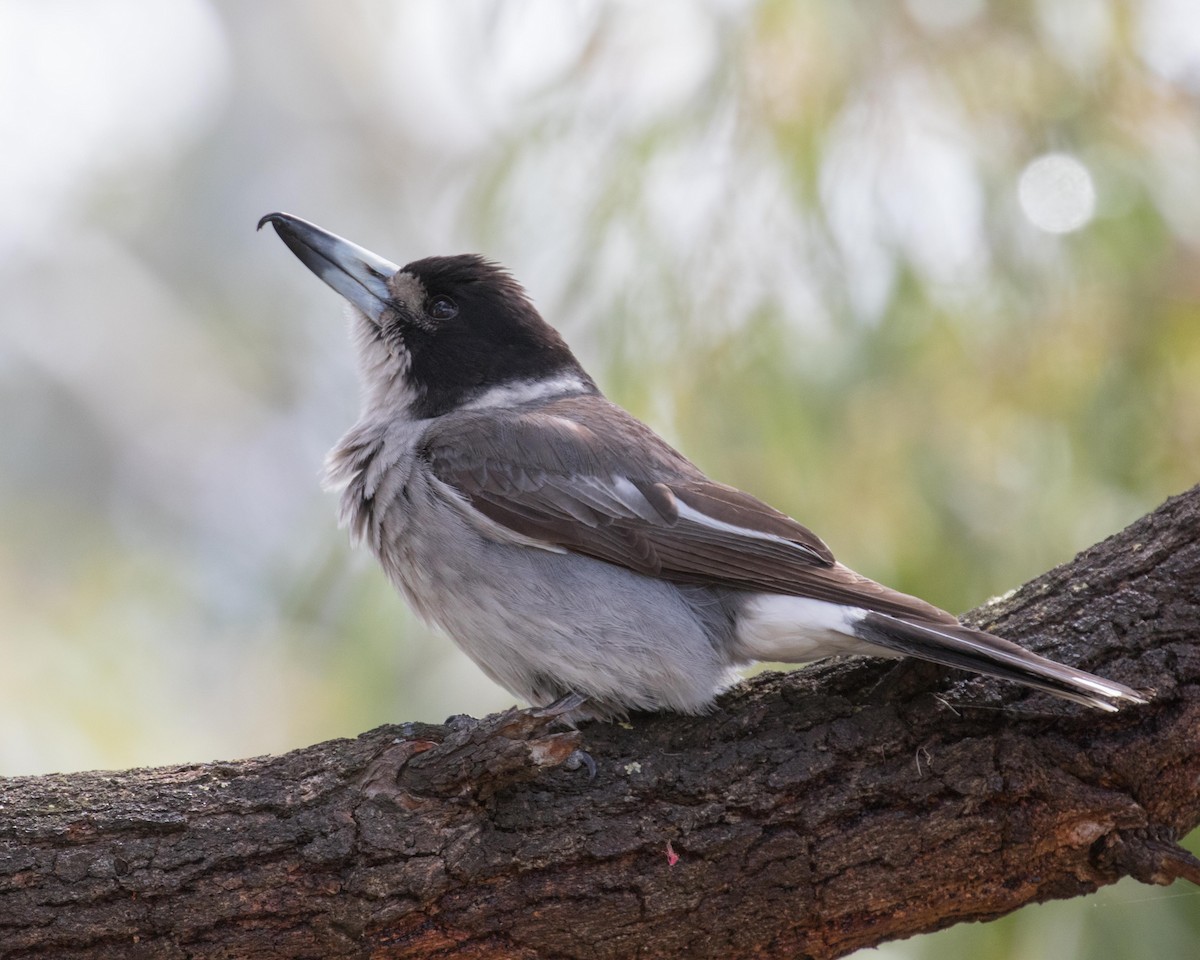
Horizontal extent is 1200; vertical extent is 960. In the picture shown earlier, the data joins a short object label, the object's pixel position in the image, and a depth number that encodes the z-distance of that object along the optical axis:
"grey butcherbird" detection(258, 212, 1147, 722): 6.14
